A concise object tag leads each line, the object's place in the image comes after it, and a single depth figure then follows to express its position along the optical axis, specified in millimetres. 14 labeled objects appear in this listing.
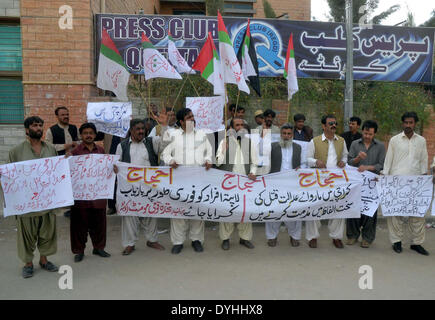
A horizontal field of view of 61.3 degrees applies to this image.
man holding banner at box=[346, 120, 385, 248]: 4816
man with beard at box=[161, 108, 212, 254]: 4637
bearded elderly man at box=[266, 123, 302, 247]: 4918
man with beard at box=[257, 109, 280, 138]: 5824
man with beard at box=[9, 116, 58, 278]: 3844
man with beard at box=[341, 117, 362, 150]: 5598
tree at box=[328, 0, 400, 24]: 16062
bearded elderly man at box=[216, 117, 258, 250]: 4773
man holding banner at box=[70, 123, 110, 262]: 4309
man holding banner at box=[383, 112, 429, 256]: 4672
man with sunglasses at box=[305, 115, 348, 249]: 4848
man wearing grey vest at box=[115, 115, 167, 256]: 4590
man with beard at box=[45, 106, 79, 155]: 5738
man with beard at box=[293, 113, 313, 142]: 5988
